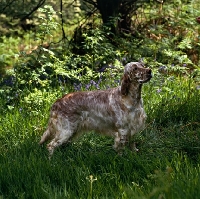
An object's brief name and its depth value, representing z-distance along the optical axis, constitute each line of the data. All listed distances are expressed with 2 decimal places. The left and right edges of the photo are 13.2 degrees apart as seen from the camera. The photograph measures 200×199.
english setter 8.73
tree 15.29
